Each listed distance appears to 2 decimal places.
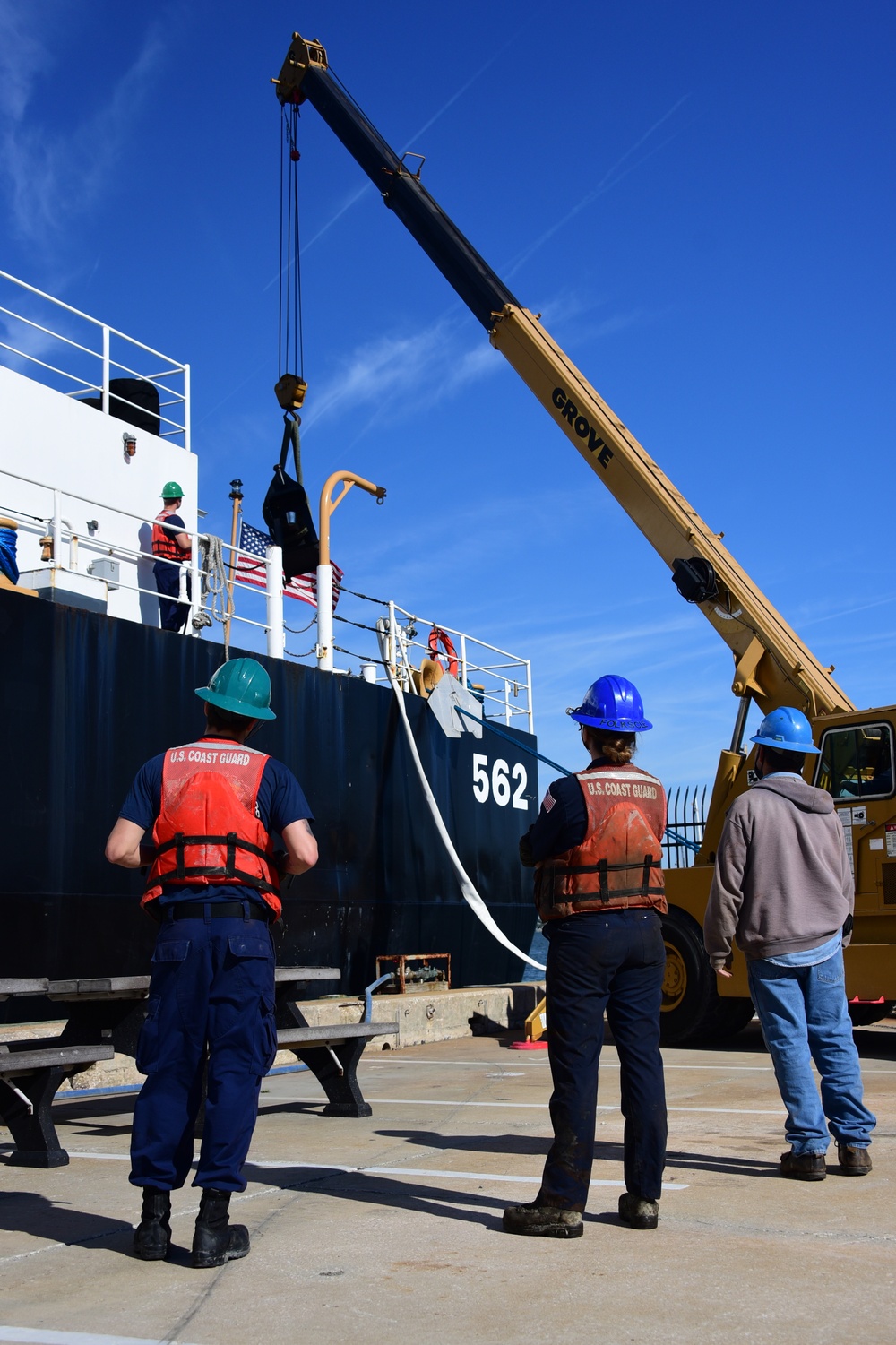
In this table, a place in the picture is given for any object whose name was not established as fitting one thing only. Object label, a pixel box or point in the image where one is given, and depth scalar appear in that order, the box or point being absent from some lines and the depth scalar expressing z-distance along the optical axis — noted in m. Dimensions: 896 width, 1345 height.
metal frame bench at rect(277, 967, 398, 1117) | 6.39
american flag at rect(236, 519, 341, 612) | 12.12
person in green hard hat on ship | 10.29
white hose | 11.52
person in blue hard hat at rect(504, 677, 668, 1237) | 3.75
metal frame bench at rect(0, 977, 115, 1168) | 5.05
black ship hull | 8.20
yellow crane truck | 8.89
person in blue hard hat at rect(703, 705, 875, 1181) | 4.57
